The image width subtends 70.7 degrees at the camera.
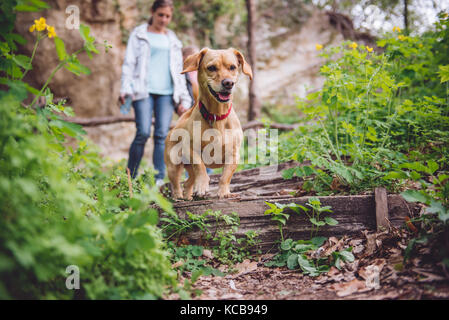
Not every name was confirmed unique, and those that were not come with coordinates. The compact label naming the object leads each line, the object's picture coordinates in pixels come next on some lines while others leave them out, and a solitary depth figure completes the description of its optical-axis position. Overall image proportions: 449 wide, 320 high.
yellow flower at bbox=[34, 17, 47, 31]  1.96
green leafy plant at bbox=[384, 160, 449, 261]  1.79
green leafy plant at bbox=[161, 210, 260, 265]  2.60
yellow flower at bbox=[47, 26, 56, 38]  1.99
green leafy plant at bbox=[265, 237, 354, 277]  2.26
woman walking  4.26
